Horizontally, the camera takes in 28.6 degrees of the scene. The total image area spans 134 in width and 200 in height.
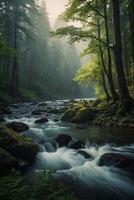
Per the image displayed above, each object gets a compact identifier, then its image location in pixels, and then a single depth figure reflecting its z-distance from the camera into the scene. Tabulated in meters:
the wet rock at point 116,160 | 7.58
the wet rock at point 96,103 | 18.49
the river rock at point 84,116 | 15.75
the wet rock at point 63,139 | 10.04
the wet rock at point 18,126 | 11.86
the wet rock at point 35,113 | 19.58
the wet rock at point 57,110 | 20.92
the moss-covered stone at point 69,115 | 16.62
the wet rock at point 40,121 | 15.42
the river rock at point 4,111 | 19.12
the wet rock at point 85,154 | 8.61
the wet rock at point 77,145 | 9.61
